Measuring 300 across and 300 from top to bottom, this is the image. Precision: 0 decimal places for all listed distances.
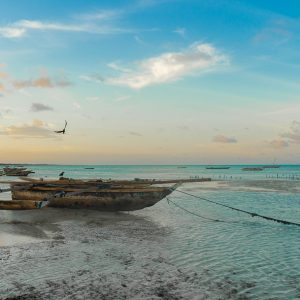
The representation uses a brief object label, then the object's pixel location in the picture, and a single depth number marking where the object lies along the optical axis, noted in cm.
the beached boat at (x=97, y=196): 2098
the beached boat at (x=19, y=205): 1819
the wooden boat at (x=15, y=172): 8172
